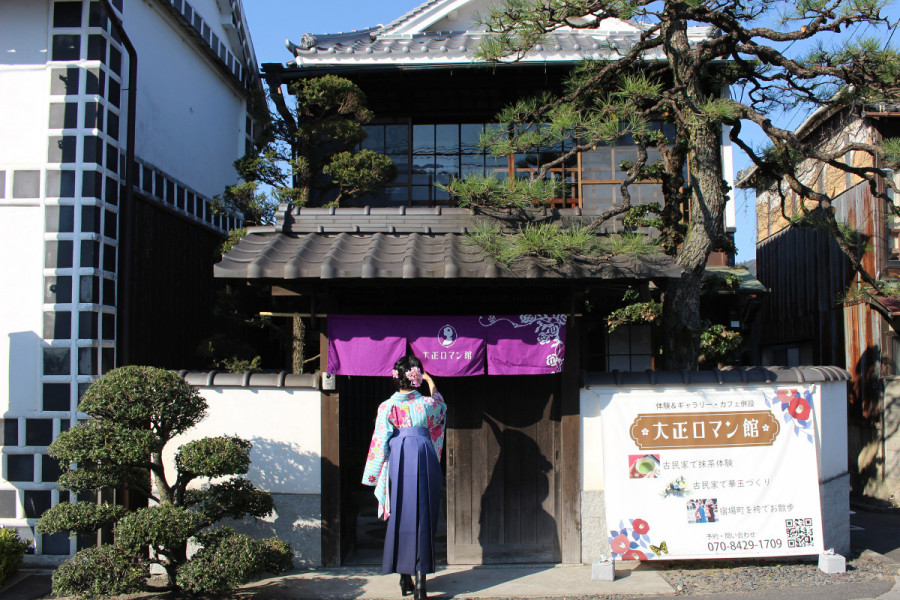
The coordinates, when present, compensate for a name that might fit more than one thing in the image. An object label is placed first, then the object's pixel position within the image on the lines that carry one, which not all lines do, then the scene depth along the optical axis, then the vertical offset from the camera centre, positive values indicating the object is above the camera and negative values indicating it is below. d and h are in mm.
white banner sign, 7285 -1463
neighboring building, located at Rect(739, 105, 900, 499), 12172 +560
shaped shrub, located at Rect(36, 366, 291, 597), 5902 -1488
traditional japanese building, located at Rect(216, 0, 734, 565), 6902 +312
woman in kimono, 6602 -1327
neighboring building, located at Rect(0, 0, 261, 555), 7598 +1261
